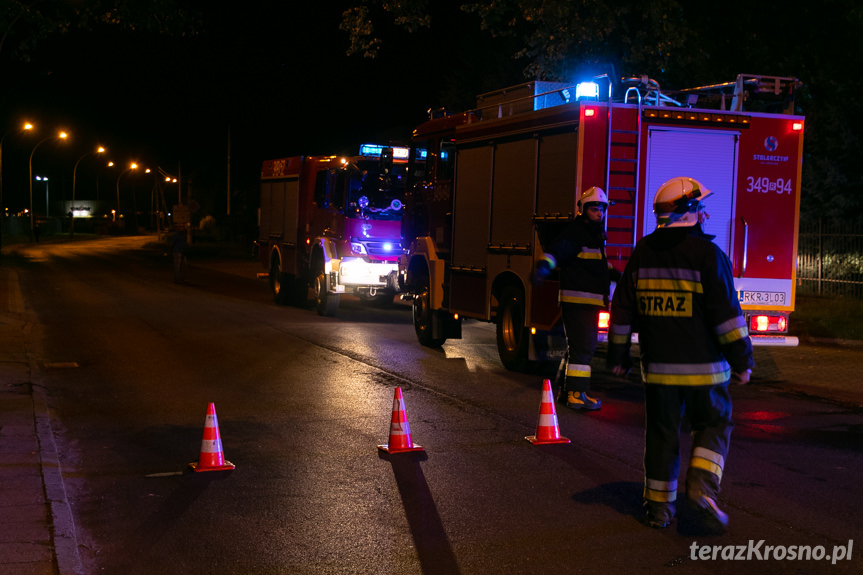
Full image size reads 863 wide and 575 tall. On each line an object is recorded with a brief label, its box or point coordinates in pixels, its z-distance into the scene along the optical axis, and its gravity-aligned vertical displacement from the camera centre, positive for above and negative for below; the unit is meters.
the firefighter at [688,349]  5.21 -0.58
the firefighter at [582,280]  8.87 -0.37
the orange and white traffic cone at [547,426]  7.49 -1.49
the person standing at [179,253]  26.34 -0.78
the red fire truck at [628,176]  10.03 +0.74
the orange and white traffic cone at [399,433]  7.23 -1.53
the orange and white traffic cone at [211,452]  6.72 -1.61
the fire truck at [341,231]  17.69 +0.02
